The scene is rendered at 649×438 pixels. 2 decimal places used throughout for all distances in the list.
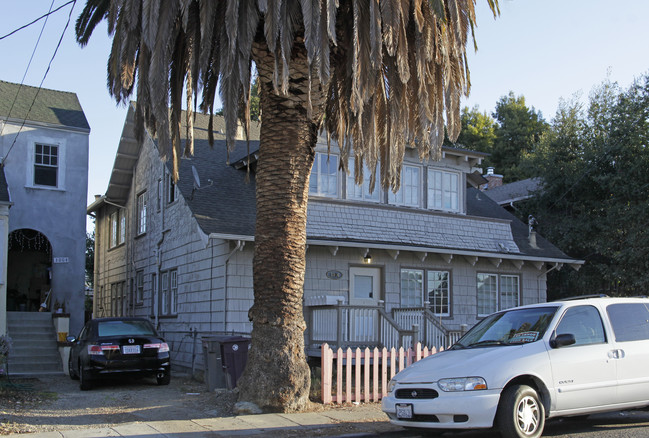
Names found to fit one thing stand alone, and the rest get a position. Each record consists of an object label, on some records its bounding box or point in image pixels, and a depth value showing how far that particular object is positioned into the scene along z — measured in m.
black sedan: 13.22
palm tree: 9.43
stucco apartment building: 19.95
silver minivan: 7.58
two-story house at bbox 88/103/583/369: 15.27
